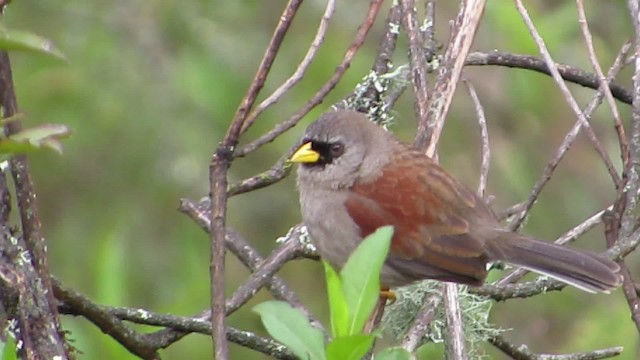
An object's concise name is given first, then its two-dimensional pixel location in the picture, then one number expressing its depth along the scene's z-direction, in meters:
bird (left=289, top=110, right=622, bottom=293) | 7.81
